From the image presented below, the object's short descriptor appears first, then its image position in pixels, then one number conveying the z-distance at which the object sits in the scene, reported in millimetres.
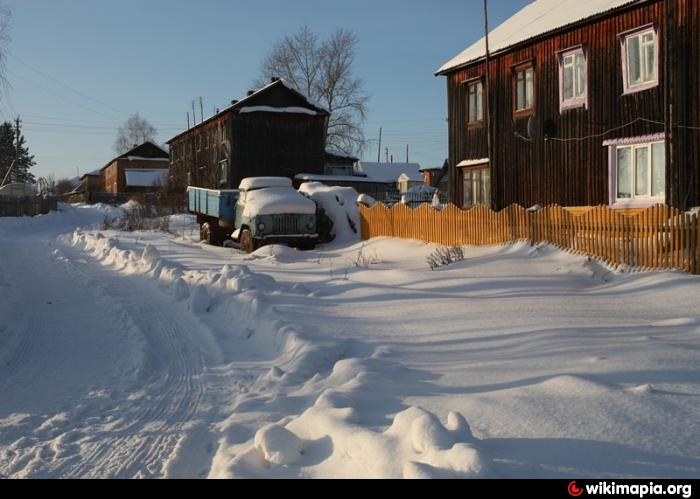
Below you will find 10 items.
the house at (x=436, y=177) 75500
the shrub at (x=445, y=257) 13615
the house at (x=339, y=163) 57156
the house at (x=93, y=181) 112062
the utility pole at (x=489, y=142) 21797
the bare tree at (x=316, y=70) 62344
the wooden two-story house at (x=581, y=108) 15430
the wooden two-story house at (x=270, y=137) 44875
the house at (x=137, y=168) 85750
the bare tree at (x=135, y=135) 117562
